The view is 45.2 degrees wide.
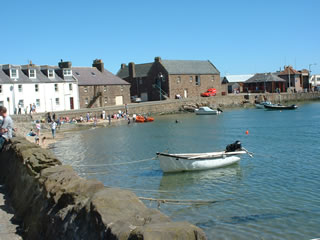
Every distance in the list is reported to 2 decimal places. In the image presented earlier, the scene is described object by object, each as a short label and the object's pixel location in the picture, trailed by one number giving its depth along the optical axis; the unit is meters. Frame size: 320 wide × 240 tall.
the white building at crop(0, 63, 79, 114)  53.60
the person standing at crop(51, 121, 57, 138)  39.66
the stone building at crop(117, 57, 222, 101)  80.75
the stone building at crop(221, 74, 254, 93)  106.50
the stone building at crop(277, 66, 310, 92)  106.75
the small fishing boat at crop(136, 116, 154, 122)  60.07
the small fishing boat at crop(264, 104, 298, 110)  77.94
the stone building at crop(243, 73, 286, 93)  102.20
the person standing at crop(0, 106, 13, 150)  11.88
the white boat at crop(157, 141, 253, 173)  21.19
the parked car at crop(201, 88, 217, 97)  85.47
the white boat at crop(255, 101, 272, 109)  82.56
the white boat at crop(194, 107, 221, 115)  72.44
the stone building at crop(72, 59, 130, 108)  65.00
